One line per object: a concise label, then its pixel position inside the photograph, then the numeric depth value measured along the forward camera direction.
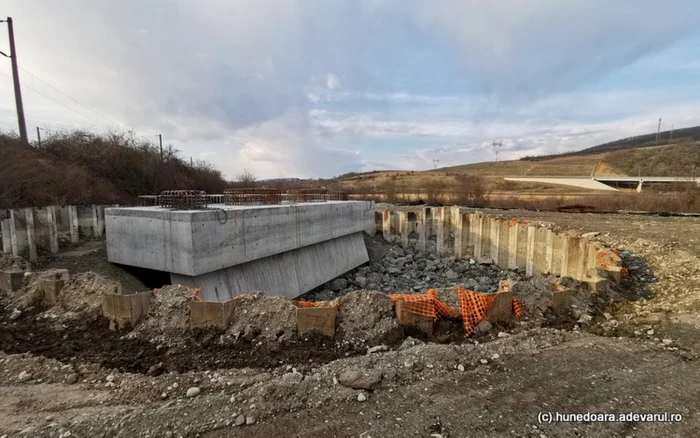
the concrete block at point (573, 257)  11.88
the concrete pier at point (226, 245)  8.38
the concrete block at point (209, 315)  5.32
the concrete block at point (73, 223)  11.16
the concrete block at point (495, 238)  17.31
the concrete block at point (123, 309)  5.46
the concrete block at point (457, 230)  19.05
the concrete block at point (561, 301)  5.88
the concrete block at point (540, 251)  14.45
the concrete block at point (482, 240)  18.08
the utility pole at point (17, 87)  17.38
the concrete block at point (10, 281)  6.68
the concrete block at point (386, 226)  20.56
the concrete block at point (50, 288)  6.20
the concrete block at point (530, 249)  15.07
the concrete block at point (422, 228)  20.08
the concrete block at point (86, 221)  11.76
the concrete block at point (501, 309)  5.54
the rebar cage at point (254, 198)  13.41
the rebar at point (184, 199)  9.44
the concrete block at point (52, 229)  10.12
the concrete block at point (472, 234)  18.61
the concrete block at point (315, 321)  5.21
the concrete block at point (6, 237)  8.82
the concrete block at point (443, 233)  19.70
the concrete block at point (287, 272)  8.95
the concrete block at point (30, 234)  9.33
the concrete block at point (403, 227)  20.36
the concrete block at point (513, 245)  16.17
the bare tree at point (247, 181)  32.04
